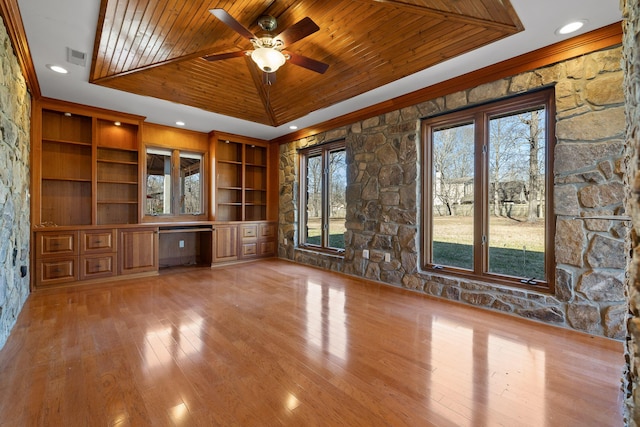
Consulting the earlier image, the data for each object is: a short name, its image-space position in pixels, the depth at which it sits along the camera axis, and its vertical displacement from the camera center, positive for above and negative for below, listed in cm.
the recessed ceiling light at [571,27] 239 +156
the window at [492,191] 298 +24
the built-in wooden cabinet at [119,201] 402 +18
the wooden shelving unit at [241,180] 611 +70
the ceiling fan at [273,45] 239 +150
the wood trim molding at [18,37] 221 +154
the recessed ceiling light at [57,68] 313 +157
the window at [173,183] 532 +56
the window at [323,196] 521 +31
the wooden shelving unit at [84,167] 424 +70
